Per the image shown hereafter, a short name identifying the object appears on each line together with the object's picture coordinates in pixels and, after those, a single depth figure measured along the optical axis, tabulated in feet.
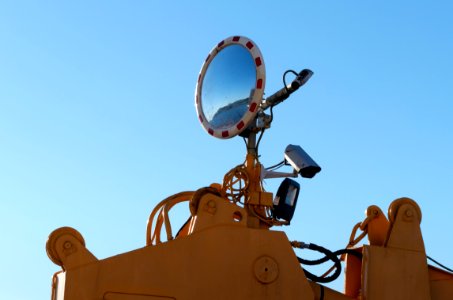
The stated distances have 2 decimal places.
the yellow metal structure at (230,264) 26.22
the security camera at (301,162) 31.12
